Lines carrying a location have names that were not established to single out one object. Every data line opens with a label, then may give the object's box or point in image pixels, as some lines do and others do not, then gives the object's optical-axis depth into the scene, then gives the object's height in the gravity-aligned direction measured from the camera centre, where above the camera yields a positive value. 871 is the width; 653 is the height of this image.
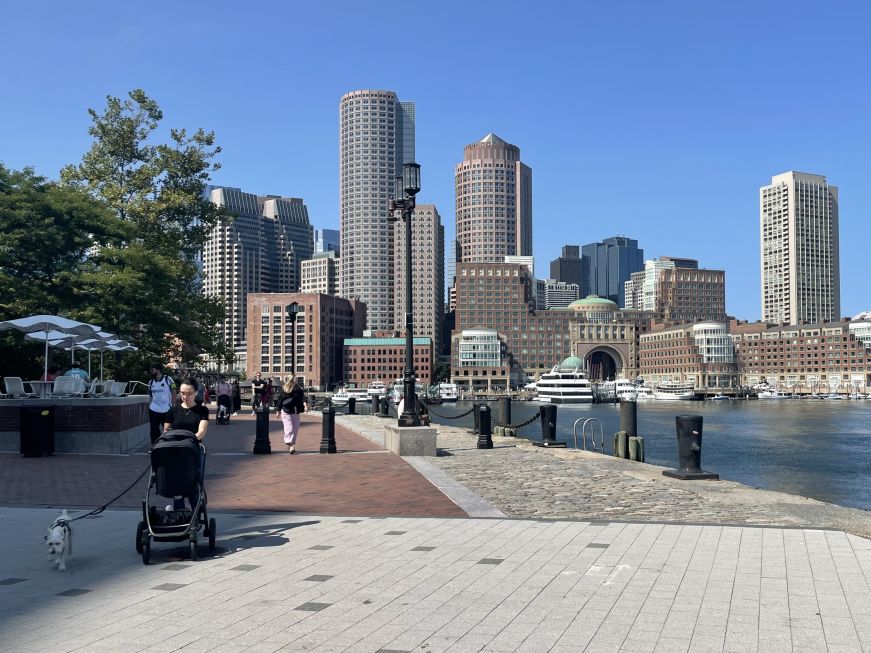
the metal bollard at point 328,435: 20.11 -2.16
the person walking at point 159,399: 18.47 -1.13
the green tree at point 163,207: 37.56 +7.48
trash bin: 18.75 -1.87
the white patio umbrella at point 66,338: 24.27 +0.41
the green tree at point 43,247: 31.27 +4.26
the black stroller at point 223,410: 31.23 -2.34
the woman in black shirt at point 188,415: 9.43 -0.78
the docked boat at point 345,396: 129.88 -8.10
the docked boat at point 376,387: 169.31 -8.31
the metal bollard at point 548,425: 23.83 -2.30
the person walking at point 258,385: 33.97 -1.50
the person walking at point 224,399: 31.31 -1.97
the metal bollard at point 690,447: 14.99 -1.91
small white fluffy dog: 7.95 -1.90
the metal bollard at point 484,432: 22.33 -2.34
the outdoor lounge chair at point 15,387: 20.53 -0.92
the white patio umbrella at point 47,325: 21.33 +0.69
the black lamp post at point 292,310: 39.74 +1.97
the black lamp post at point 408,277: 20.56 +1.85
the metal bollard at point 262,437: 19.83 -2.17
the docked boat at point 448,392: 163.99 -9.05
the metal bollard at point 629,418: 25.22 -2.25
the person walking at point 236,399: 42.31 -2.62
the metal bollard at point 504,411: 30.36 -2.42
